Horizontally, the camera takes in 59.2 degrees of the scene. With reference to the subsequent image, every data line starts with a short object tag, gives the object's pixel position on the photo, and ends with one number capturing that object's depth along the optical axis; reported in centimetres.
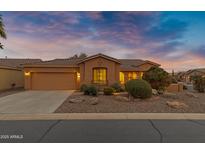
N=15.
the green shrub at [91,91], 1445
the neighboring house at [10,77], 2027
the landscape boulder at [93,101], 1091
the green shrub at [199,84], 1791
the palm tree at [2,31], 1525
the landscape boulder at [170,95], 1347
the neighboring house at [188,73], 5375
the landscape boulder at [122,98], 1199
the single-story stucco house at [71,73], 1973
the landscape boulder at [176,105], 1014
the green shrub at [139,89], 1199
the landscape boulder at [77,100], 1147
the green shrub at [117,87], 1714
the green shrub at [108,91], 1469
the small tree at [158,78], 1462
